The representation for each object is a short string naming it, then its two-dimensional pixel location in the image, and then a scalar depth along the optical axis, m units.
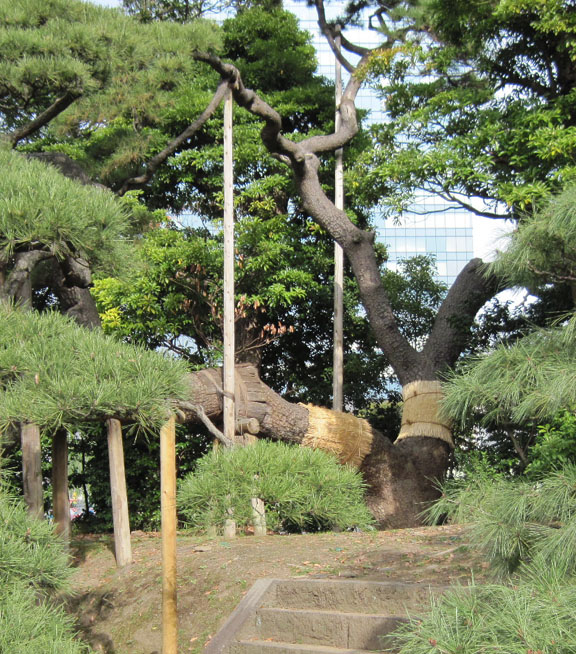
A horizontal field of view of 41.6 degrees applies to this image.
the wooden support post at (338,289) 8.34
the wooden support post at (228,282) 6.57
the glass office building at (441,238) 31.44
